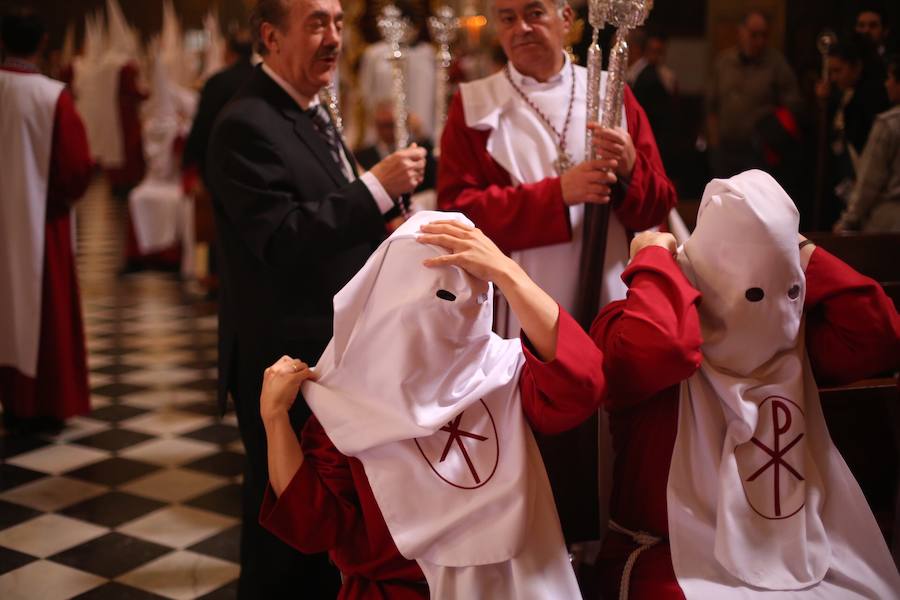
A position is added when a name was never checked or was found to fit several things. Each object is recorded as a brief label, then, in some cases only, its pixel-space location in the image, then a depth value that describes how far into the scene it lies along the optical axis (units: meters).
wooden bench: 2.27
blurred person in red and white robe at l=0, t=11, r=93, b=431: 4.55
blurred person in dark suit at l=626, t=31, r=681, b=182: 5.76
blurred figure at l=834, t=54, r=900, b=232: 3.61
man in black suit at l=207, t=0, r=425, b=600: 2.58
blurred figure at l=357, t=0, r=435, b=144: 7.93
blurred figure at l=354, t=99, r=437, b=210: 5.48
